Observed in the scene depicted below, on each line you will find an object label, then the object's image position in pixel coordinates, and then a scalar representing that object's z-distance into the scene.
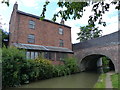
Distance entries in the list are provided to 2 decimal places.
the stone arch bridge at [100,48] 15.27
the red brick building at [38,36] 15.74
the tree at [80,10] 3.11
